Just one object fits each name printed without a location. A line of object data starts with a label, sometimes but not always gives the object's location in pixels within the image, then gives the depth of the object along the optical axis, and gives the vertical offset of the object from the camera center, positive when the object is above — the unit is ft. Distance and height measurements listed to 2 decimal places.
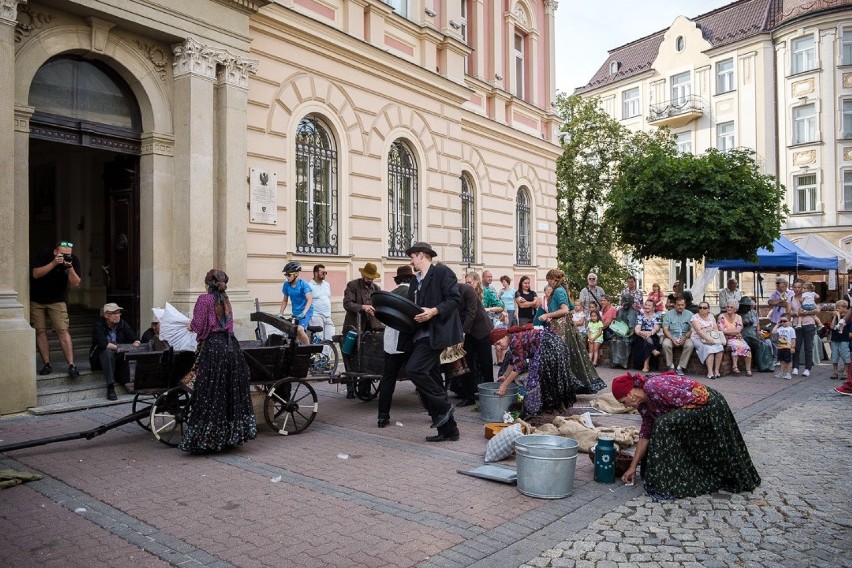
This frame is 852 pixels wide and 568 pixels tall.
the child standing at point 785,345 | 41.57 -3.95
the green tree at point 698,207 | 57.31 +6.64
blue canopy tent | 59.93 +1.84
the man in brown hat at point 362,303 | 30.17 -0.86
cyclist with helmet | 36.86 -0.71
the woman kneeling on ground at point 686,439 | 17.99 -4.25
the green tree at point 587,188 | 98.27 +14.03
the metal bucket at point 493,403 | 26.89 -4.81
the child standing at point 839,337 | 39.25 -3.31
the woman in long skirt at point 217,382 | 20.89 -3.07
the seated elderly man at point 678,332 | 43.09 -3.19
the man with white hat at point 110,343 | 28.76 -2.48
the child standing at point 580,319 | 47.12 -2.56
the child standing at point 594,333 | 46.65 -3.49
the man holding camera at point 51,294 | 28.40 -0.36
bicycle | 36.52 -4.28
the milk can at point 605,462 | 19.13 -5.09
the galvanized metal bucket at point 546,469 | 17.58 -4.88
